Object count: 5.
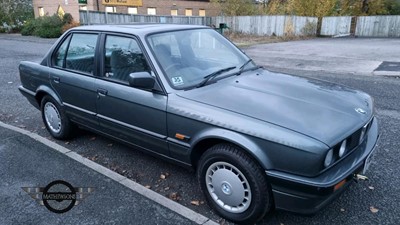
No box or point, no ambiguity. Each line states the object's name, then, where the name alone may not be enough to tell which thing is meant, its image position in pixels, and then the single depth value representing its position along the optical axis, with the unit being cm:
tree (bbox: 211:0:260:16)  3042
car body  240
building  2727
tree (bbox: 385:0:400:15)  3275
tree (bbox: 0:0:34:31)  3403
